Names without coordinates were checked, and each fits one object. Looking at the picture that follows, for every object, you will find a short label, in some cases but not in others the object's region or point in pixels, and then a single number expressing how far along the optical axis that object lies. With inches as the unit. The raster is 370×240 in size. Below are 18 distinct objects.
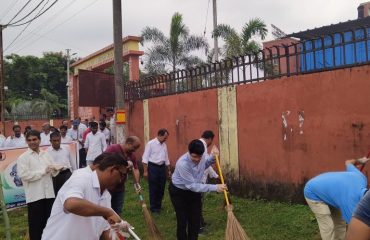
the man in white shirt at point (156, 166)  318.0
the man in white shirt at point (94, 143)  392.2
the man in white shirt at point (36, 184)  215.3
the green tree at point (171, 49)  773.9
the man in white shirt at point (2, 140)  410.9
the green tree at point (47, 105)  1130.7
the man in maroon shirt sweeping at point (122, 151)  234.7
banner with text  318.7
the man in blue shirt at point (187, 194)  205.8
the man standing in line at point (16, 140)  398.7
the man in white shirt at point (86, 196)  112.7
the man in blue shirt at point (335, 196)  157.4
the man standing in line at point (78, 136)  461.8
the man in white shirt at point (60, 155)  250.3
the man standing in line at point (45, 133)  402.8
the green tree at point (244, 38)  639.8
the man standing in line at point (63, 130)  425.4
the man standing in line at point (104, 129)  433.0
